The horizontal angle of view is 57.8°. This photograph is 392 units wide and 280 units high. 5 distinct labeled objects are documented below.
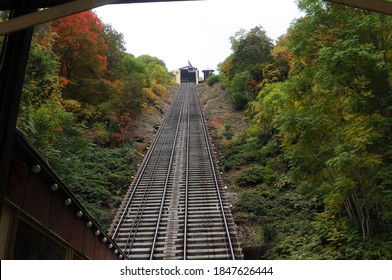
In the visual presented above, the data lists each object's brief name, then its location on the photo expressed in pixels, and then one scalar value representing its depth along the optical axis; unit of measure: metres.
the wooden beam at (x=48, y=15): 2.53
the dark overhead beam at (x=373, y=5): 2.57
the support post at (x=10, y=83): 3.30
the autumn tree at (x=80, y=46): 20.80
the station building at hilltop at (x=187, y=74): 87.19
